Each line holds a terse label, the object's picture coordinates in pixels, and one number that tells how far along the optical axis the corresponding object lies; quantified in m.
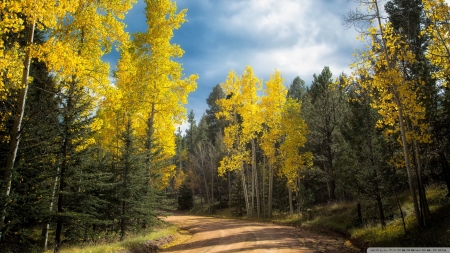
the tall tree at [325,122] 24.31
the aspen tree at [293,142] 22.22
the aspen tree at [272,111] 24.17
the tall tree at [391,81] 10.27
